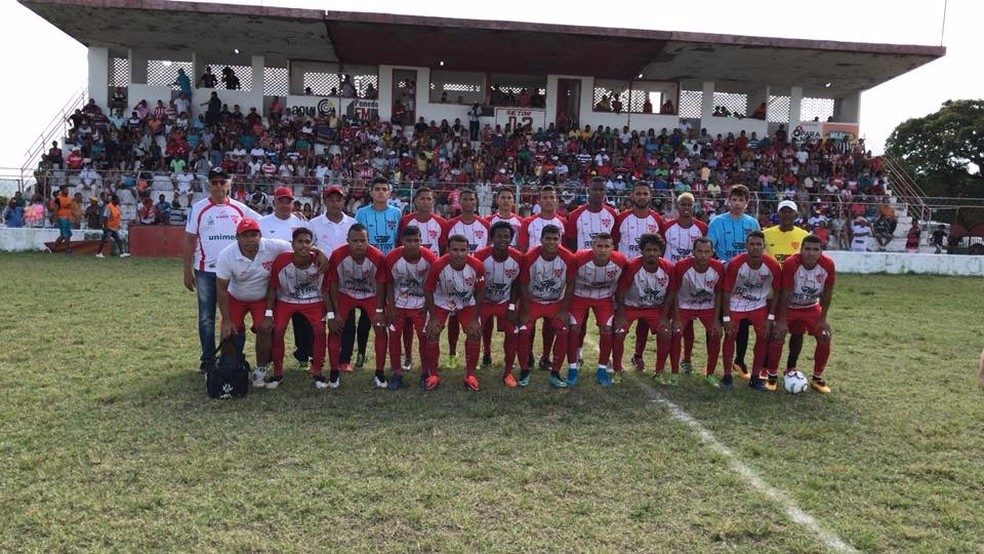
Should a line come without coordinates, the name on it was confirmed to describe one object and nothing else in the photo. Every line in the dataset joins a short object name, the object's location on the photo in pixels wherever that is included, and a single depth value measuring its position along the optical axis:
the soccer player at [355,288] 6.70
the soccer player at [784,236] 7.62
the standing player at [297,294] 6.62
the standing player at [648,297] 7.09
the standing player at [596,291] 6.96
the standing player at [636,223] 7.91
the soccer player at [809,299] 6.94
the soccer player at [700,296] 7.09
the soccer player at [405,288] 6.73
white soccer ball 6.79
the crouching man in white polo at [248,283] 6.45
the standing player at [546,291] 6.91
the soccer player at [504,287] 6.94
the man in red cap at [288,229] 7.29
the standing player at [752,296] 6.98
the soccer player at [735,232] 7.73
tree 48.75
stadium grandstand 22.67
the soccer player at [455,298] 6.67
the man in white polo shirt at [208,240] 6.81
